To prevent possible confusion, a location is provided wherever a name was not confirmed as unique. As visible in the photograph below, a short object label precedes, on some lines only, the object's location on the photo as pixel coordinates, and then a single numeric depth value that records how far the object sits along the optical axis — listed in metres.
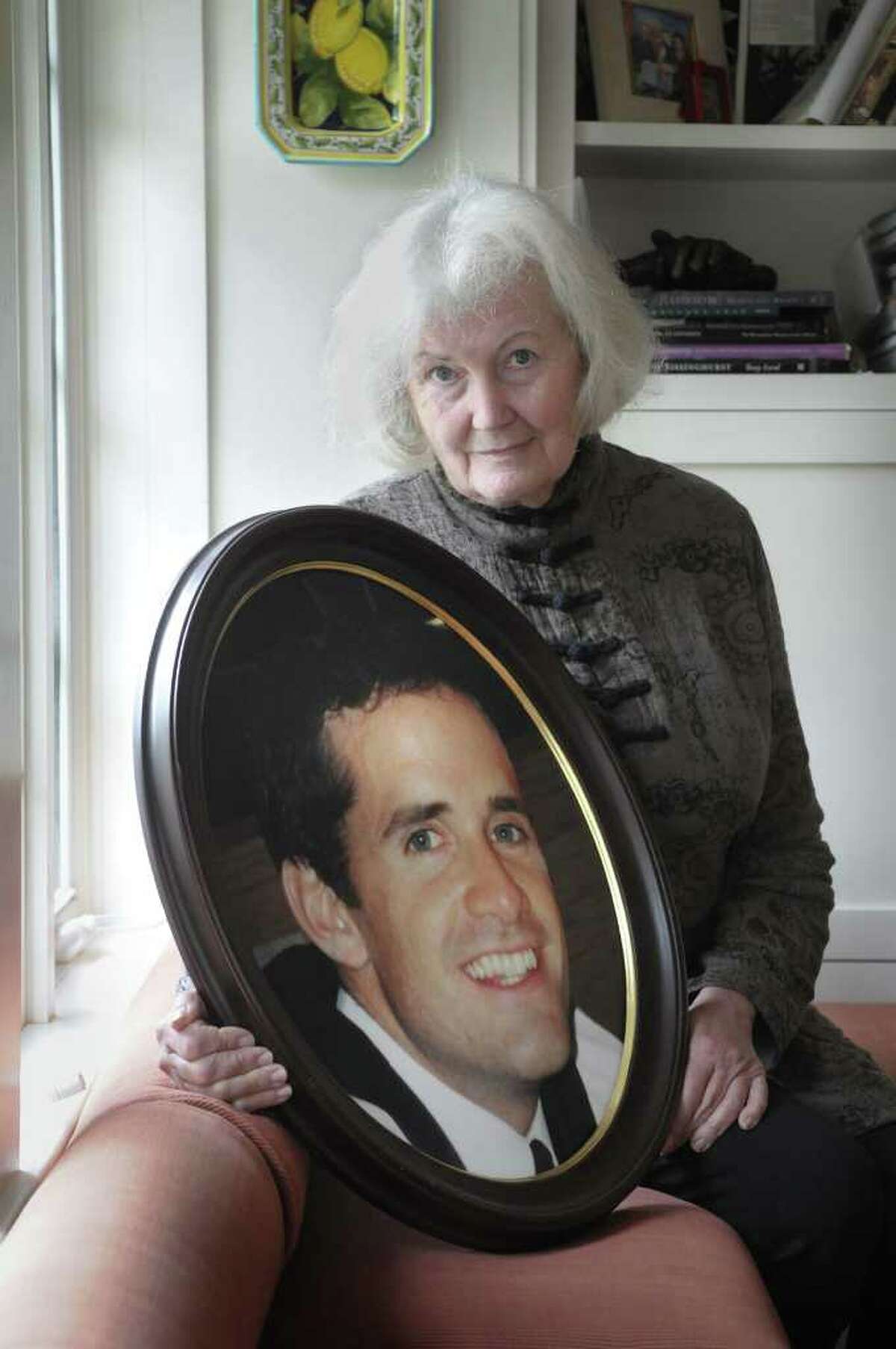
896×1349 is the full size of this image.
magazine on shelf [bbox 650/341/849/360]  2.46
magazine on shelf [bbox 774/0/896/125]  2.47
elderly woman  1.37
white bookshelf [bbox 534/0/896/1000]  2.46
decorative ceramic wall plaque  2.30
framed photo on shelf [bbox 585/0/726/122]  2.51
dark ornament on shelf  2.52
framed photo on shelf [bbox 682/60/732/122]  2.58
